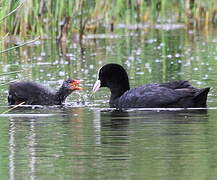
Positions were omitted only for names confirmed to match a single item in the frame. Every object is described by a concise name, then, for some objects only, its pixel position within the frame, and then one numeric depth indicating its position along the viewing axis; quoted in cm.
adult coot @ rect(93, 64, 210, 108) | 1245
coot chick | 1374
